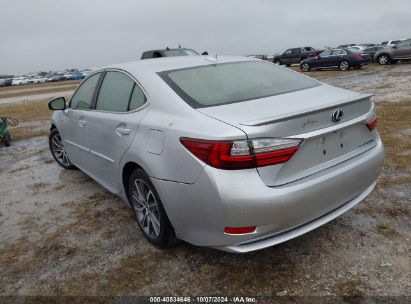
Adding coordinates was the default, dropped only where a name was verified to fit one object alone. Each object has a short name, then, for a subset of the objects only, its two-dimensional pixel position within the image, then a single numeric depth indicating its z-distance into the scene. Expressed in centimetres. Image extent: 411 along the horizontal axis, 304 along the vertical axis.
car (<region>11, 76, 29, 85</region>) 7125
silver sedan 239
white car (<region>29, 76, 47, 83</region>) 7088
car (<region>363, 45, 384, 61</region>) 2678
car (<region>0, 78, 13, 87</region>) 6825
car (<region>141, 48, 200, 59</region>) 1457
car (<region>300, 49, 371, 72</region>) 2236
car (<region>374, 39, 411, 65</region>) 2294
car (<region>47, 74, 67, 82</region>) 7002
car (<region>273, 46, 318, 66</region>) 3114
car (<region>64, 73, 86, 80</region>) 6905
